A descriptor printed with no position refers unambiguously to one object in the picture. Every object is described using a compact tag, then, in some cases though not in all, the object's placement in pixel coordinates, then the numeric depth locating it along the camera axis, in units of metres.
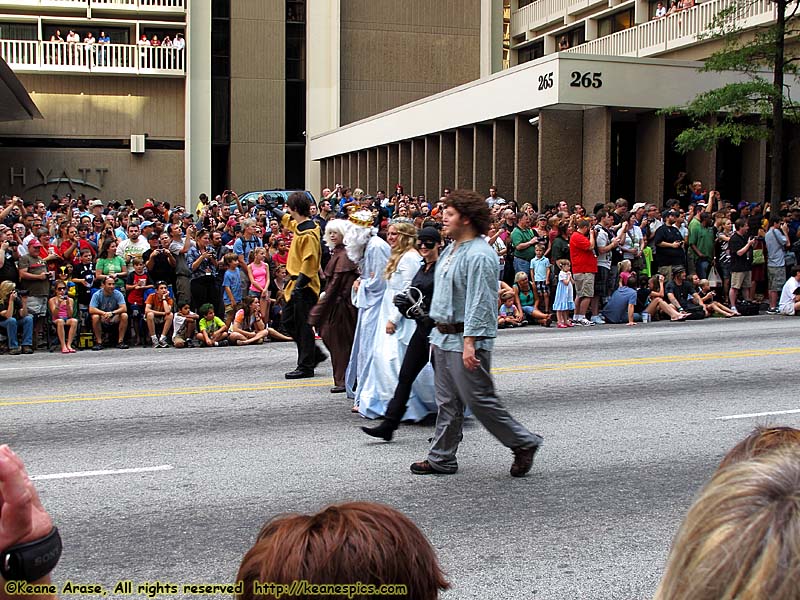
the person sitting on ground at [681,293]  18.66
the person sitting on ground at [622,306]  18.09
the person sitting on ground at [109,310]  15.76
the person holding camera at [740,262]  19.53
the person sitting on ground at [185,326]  15.91
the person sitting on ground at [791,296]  18.89
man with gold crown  9.76
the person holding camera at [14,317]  15.19
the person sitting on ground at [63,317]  15.38
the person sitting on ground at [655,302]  18.45
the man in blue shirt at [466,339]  6.99
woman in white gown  9.04
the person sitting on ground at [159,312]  15.94
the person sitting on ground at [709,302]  19.27
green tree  21.41
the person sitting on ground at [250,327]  16.09
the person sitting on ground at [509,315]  17.75
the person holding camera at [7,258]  15.66
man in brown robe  10.38
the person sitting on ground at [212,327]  15.96
